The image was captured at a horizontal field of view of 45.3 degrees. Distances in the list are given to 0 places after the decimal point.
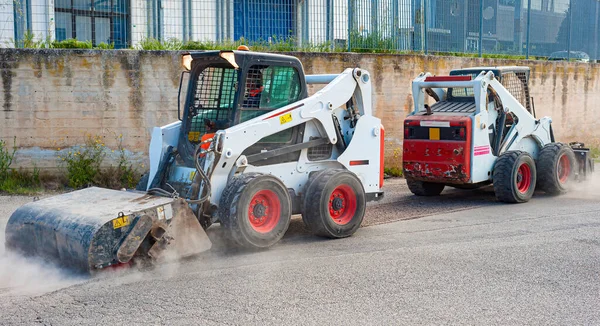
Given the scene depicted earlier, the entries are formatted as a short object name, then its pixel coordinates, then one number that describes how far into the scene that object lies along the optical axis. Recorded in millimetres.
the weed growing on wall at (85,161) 11711
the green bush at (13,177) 11367
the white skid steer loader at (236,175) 6637
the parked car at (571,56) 17923
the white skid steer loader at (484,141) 10359
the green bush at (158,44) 12992
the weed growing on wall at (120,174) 11953
